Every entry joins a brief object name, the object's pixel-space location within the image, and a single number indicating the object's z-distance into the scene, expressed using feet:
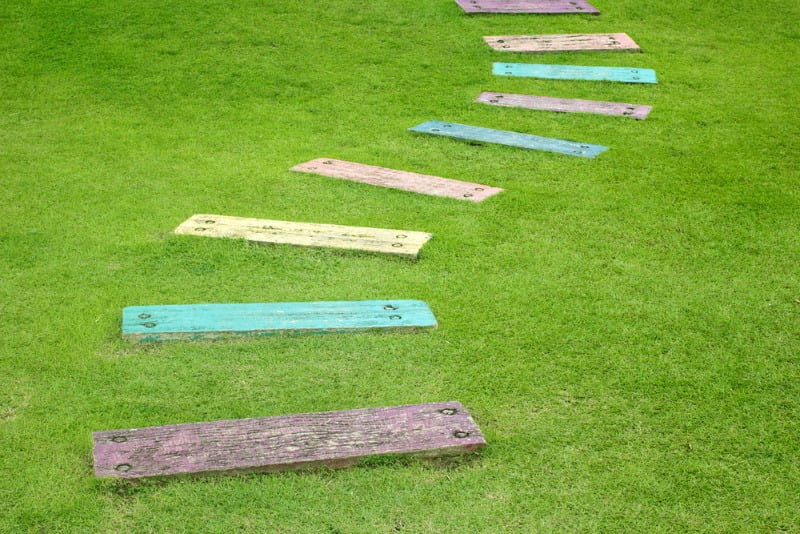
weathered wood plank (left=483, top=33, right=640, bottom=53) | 30.48
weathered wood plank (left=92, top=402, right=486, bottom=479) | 11.07
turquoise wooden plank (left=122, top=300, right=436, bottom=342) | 14.19
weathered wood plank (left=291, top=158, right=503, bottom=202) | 20.31
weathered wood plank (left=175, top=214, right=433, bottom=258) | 17.38
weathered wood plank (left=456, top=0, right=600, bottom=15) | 33.78
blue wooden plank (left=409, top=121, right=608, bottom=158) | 22.98
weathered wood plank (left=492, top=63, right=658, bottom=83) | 28.27
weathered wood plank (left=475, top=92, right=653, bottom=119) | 25.61
